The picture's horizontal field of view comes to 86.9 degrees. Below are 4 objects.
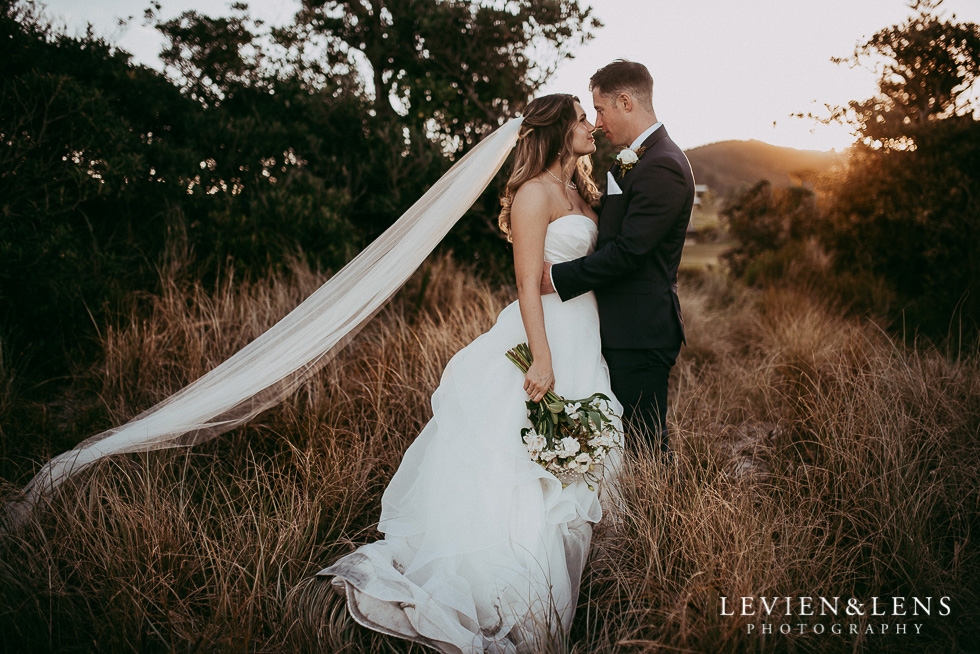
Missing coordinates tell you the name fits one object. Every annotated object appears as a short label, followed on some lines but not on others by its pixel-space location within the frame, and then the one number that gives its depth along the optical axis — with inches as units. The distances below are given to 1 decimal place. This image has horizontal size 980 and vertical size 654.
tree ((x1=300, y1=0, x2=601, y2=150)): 249.9
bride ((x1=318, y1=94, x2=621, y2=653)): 91.3
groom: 103.5
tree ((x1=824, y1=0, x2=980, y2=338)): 231.0
